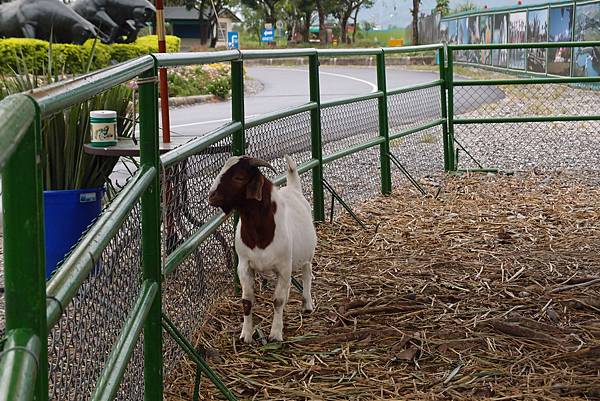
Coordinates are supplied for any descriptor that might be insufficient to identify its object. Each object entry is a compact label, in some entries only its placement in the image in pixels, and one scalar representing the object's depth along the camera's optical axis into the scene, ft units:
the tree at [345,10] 216.13
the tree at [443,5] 215.72
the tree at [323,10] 208.33
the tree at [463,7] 177.58
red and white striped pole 18.80
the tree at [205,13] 216.13
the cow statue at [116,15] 88.79
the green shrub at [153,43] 89.20
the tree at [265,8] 228.02
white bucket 17.65
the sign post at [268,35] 188.85
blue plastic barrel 16.97
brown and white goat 14.92
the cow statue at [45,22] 80.94
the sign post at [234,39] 95.42
